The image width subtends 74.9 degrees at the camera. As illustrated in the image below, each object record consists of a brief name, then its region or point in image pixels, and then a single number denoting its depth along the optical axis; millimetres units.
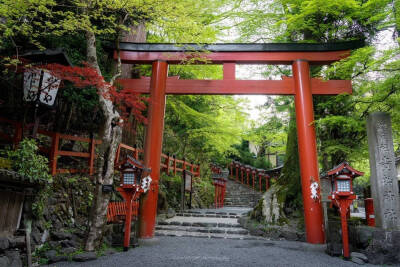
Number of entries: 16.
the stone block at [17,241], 4912
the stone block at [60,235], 6066
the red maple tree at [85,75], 5883
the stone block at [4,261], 4363
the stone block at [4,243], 4691
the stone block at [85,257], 5215
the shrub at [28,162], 5258
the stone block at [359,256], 5637
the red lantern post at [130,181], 6535
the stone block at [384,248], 5520
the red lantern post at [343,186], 6002
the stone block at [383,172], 5836
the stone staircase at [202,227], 8641
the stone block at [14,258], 4621
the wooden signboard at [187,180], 12848
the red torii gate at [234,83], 7563
